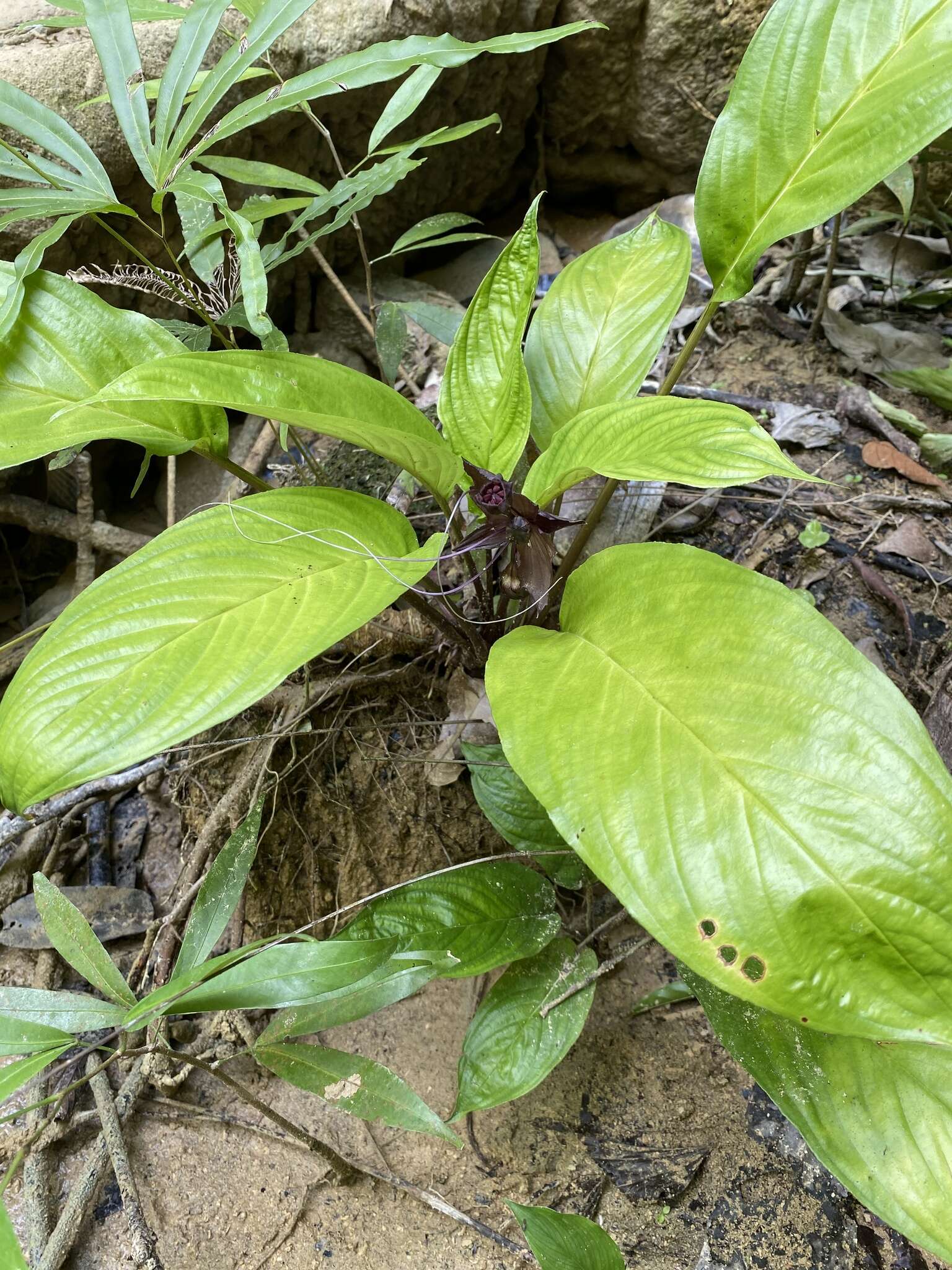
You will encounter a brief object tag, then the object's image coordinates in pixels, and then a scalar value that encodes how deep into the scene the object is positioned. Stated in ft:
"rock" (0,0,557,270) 4.23
